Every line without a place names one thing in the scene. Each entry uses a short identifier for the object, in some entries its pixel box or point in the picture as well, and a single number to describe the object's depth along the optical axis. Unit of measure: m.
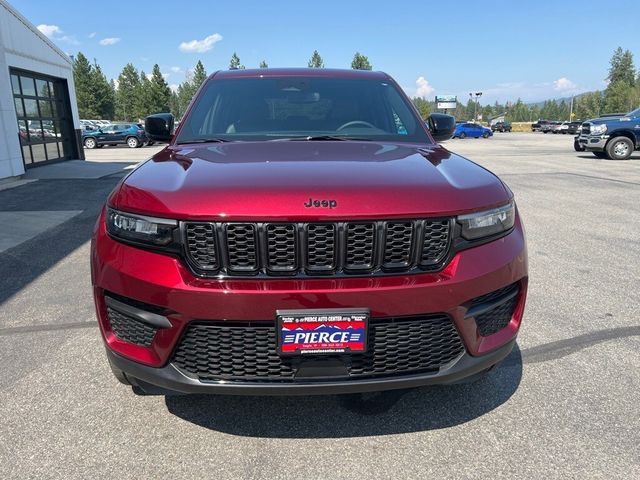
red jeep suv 1.87
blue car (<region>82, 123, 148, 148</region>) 28.06
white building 11.77
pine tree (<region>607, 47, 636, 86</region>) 101.44
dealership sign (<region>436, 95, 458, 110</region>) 86.38
